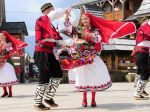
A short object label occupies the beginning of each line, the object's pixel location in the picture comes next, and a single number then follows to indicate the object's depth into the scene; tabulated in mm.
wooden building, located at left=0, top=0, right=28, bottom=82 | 24516
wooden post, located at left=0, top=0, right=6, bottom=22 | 27741
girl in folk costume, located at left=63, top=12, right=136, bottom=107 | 7309
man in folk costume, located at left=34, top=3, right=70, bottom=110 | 7082
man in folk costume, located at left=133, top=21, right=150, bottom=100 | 8531
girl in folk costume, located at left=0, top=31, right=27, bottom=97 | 10234
